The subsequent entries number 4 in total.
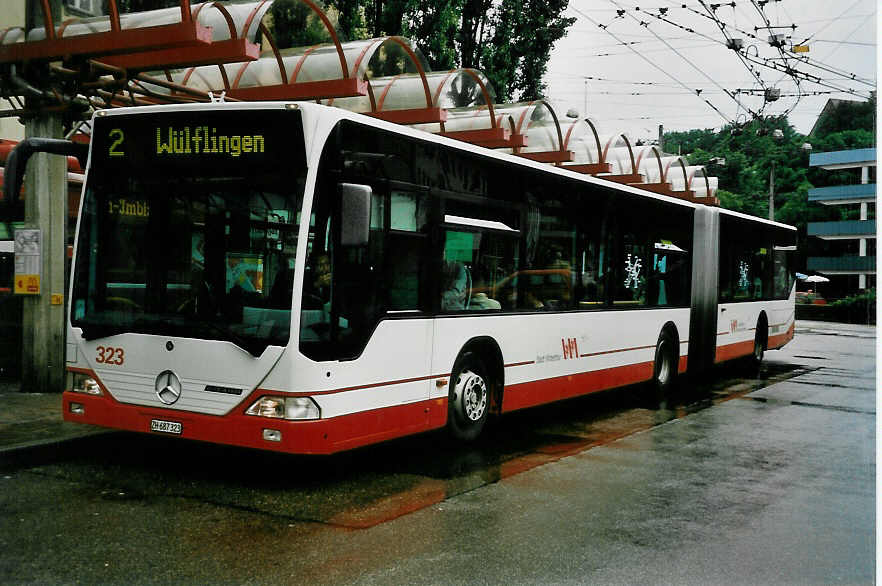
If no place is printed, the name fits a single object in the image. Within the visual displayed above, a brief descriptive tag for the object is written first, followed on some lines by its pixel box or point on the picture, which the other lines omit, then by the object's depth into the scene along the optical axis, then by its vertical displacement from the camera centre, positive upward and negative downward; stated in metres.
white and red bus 6.75 +0.03
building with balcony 28.89 +2.65
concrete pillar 10.76 +0.08
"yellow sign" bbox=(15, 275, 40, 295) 10.69 -0.05
